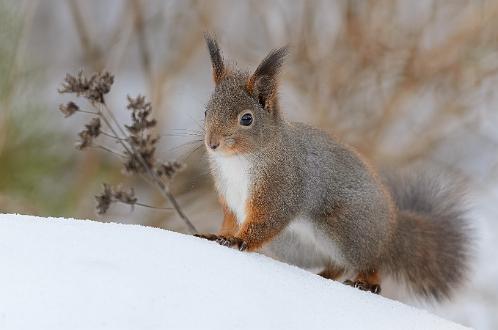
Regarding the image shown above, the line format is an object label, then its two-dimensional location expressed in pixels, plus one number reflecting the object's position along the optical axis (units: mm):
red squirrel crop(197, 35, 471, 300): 4590
